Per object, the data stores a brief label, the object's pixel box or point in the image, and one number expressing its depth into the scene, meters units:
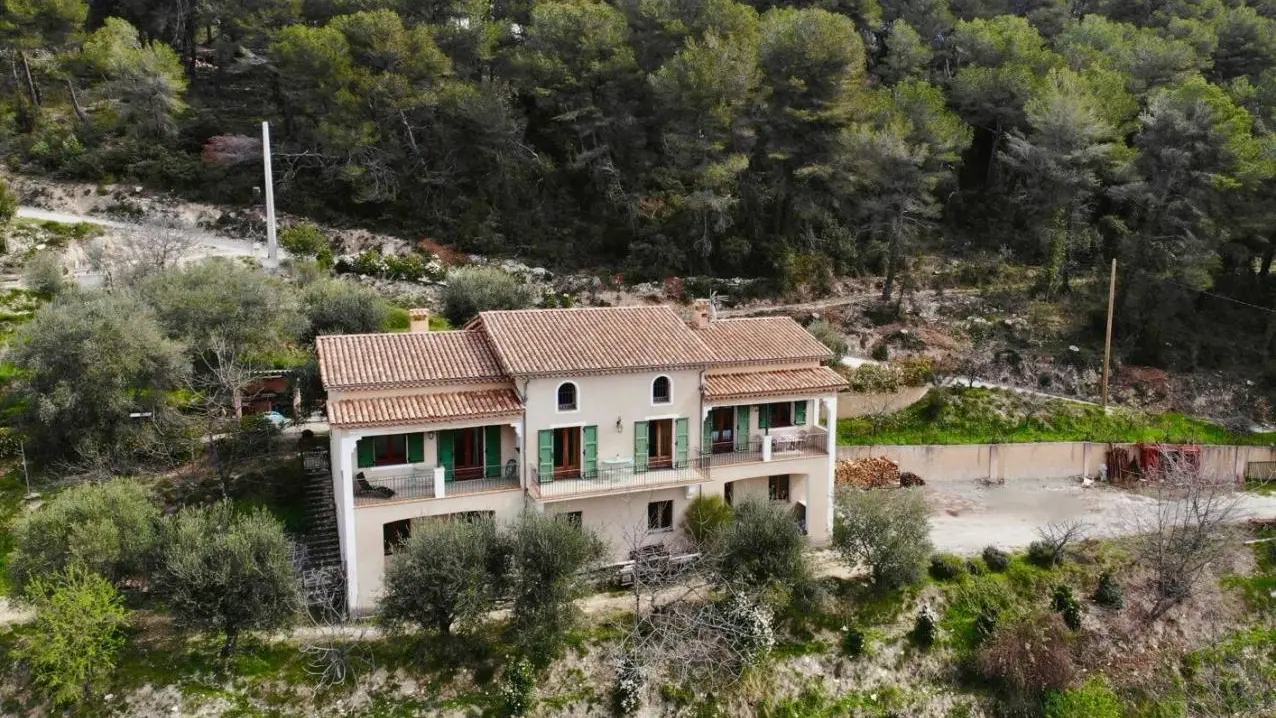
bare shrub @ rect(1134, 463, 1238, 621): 26.00
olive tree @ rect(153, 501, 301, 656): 19.75
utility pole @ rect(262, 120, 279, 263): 42.31
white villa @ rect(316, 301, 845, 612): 22.50
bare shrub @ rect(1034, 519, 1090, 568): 27.06
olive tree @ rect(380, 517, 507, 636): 20.59
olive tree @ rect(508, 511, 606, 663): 21.22
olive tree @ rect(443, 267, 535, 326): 36.62
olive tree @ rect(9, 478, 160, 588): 20.09
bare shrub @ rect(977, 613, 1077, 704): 23.70
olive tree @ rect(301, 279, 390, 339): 32.41
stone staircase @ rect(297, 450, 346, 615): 22.14
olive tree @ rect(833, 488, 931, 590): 24.75
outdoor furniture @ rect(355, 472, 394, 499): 22.50
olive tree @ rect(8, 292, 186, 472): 25.14
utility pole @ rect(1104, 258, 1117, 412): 38.41
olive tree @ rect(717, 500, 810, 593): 23.45
